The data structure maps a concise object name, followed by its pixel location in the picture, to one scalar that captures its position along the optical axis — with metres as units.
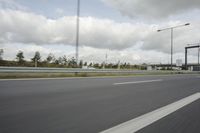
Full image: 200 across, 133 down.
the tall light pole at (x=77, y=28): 21.34
